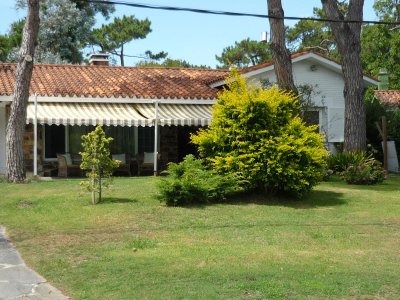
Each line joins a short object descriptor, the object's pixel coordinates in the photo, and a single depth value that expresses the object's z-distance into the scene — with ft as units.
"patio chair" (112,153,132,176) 65.67
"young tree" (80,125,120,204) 38.83
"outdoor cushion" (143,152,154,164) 66.89
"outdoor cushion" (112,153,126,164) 65.92
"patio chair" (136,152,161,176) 66.49
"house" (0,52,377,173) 62.44
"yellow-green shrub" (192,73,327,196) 40.16
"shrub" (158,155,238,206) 38.27
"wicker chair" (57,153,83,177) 63.77
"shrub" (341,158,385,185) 53.21
